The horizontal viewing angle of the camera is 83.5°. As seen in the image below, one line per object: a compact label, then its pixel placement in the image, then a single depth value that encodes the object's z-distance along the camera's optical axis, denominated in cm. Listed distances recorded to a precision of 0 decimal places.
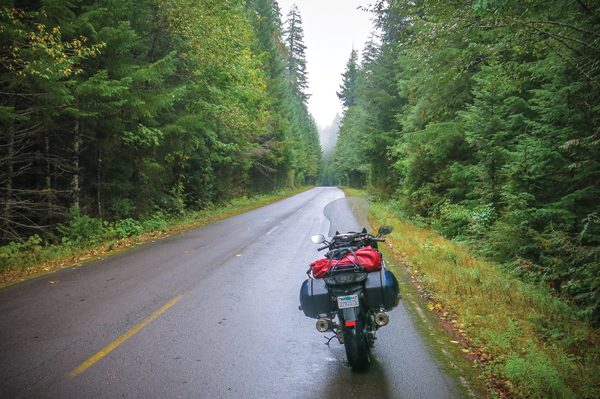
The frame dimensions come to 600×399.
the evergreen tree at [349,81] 5673
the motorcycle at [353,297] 366
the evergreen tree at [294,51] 5416
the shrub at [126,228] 1189
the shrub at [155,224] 1353
